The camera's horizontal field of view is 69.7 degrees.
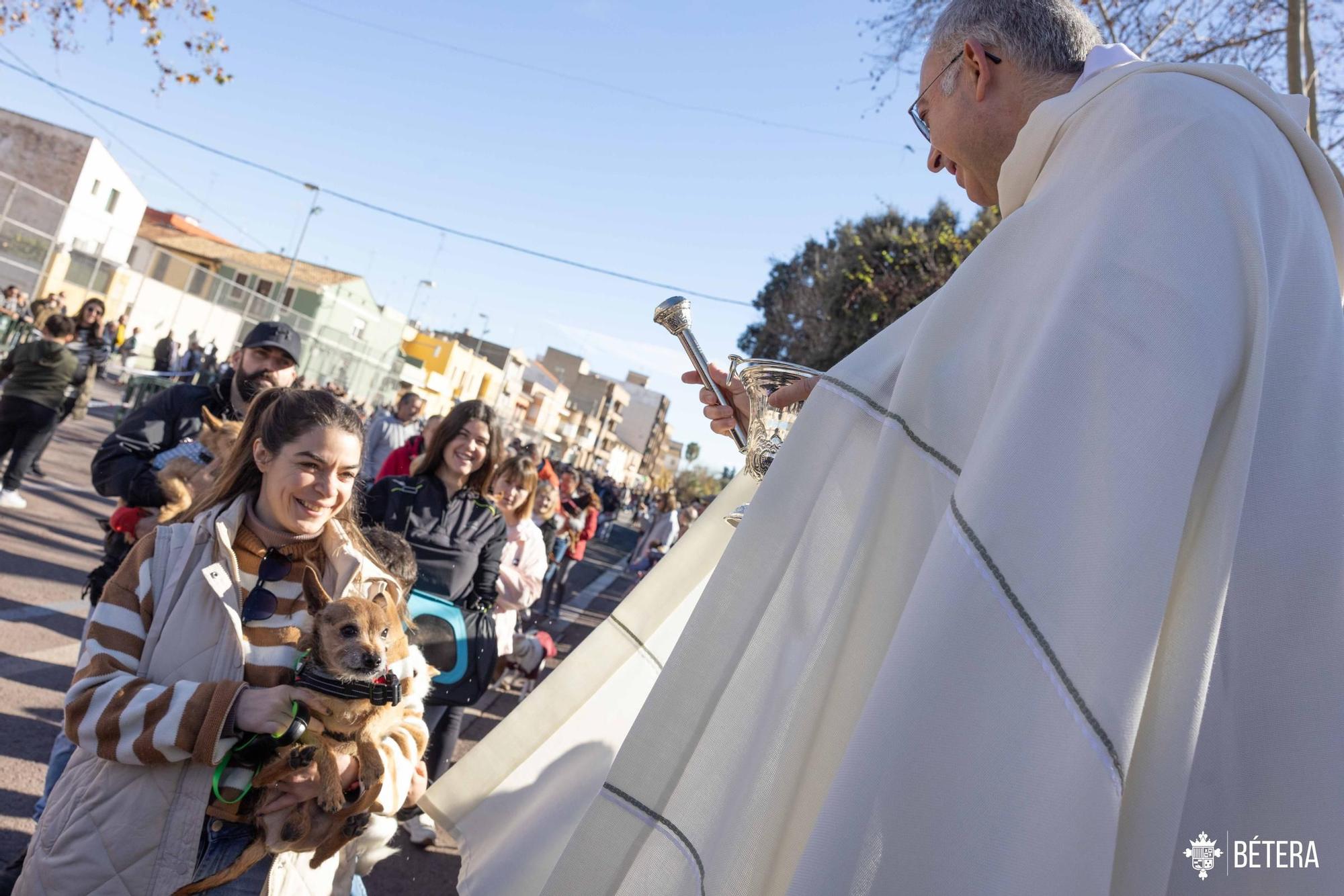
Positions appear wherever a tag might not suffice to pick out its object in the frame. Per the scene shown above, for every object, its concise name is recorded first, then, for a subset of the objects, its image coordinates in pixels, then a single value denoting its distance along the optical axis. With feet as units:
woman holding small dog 7.07
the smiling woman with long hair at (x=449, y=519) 15.46
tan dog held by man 12.78
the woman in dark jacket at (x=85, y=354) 31.96
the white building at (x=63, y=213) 70.49
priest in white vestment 3.38
